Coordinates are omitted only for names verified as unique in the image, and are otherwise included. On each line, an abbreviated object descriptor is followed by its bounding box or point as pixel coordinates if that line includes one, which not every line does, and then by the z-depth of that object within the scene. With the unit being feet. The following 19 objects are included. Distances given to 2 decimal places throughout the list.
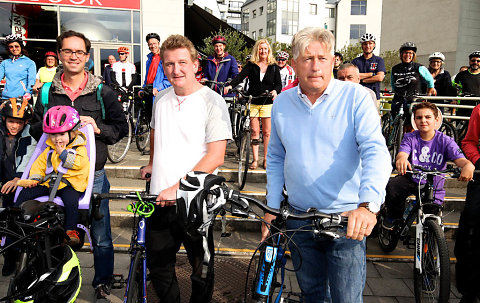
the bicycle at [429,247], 10.10
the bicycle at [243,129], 19.41
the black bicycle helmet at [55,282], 7.64
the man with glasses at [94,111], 9.45
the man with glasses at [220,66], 24.17
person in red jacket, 9.42
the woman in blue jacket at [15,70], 23.65
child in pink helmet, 8.77
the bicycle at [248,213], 5.26
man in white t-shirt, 8.40
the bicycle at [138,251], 7.30
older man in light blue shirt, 6.23
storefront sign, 41.96
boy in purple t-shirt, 12.71
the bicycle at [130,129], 23.35
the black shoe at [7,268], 12.27
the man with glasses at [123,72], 30.40
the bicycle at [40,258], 7.66
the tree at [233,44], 82.95
